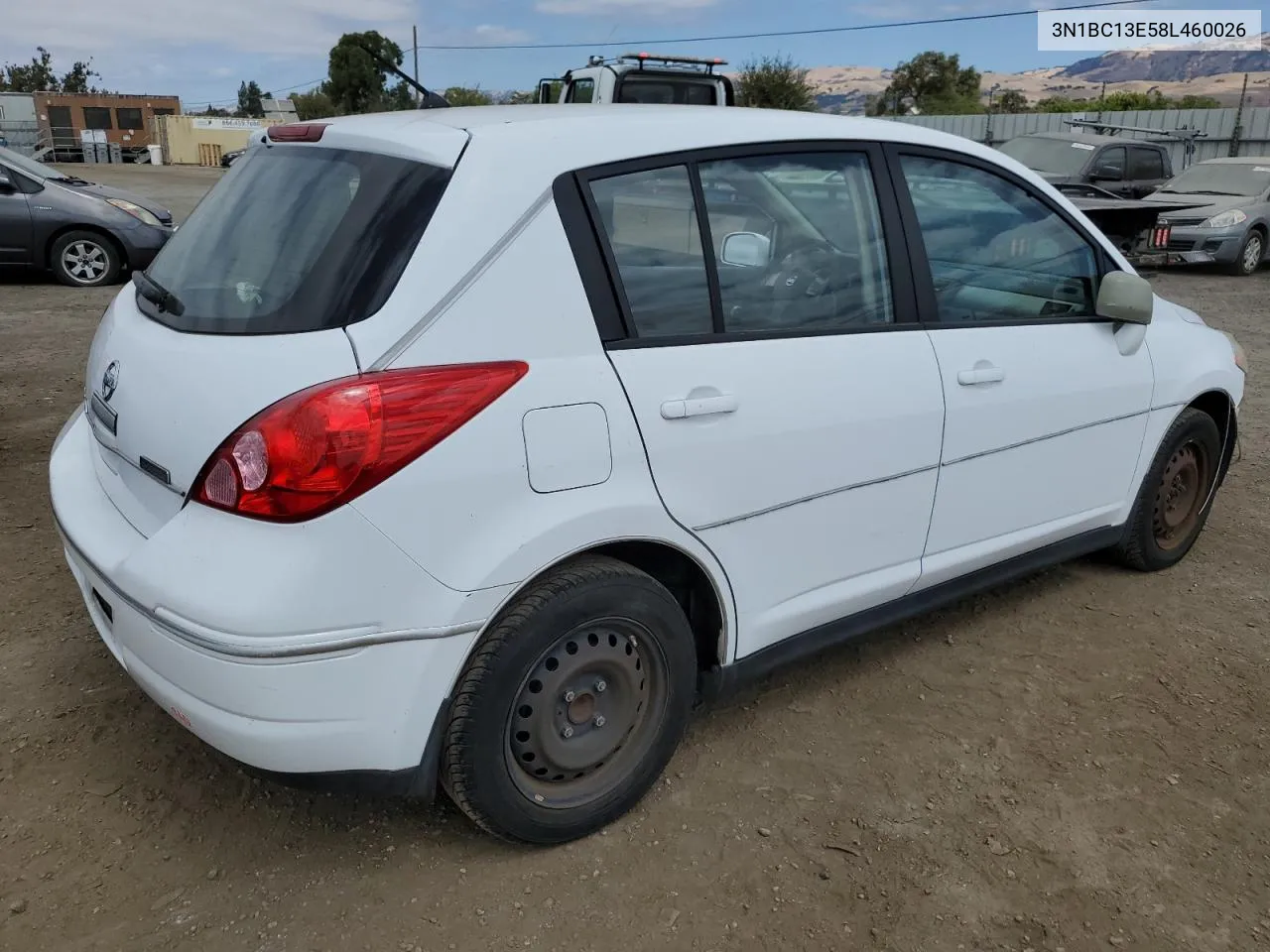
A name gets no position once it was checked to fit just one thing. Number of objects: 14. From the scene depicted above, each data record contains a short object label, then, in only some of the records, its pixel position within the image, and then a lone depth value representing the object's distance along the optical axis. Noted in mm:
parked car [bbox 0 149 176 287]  10445
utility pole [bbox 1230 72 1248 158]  21953
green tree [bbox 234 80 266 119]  89594
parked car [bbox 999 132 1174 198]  14000
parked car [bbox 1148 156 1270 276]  13602
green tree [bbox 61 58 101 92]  96250
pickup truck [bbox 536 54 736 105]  12305
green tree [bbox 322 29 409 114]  52969
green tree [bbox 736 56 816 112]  35656
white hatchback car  2082
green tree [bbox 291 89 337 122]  54788
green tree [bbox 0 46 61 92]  94625
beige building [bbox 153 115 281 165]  51531
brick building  67188
